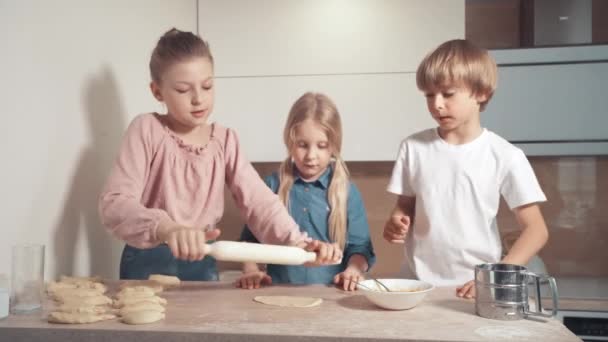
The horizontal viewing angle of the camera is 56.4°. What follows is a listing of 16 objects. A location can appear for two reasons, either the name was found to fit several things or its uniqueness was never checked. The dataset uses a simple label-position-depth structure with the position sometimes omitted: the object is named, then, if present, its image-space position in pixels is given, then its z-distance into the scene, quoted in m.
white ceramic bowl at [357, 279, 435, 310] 0.85
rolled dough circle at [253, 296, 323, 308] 0.90
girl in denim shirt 1.36
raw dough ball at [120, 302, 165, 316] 0.82
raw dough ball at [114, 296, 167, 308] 0.85
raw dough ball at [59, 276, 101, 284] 1.05
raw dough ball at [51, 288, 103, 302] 0.88
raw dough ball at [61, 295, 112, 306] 0.84
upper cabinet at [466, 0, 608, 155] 1.78
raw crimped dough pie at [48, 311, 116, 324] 0.81
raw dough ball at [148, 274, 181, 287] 1.06
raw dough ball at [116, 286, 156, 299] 0.89
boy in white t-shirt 1.18
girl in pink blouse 1.17
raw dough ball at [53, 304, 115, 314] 0.83
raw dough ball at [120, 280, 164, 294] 1.00
